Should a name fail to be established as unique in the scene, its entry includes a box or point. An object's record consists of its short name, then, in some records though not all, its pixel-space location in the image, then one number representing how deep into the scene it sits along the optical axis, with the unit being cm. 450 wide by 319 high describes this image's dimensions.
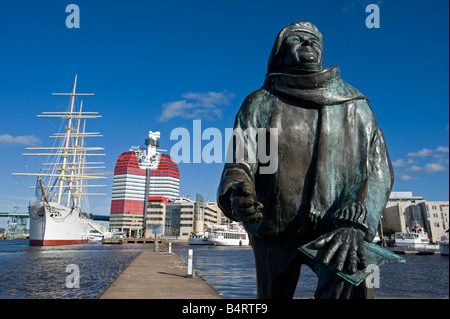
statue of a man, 215
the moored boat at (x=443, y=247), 5116
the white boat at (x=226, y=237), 7844
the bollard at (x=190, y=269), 1275
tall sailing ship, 5803
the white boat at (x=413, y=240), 6706
